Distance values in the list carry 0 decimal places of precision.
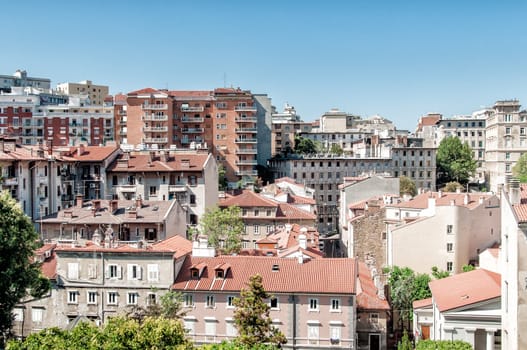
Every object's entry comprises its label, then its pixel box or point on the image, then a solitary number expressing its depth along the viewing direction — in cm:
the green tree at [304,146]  15600
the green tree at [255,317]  4219
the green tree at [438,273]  6384
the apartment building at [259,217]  8251
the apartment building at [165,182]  7788
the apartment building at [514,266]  3772
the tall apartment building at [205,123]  12462
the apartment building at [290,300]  4669
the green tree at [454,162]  14525
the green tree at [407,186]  11695
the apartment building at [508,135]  14438
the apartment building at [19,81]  18400
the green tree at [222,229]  6850
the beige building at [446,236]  6512
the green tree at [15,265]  4462
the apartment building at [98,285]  4838
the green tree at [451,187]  12519
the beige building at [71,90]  19788
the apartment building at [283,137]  15838
